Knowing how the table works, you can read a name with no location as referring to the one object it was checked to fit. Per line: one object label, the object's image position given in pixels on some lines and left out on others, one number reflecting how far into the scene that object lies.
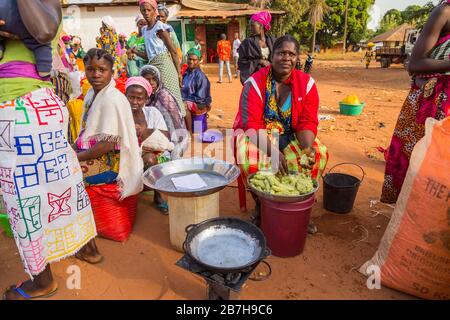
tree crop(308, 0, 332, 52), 25.50
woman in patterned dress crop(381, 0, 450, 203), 2.11
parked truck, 18.17
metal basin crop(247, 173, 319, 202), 2.19
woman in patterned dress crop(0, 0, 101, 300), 1.64
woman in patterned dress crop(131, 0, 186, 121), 4.05
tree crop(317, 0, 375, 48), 29.41
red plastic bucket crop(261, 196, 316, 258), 2.26
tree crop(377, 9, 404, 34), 47.69
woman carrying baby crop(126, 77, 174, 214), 3.06
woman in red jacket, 2.67
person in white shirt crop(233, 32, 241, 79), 14.36
